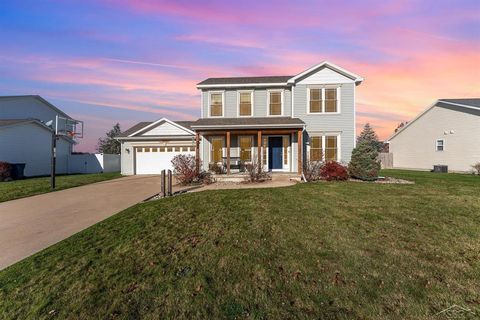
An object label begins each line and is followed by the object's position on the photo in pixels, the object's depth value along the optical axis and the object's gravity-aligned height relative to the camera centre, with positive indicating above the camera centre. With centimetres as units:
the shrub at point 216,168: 1639 -44
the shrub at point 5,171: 1773 -70
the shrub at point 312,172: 1364 -58
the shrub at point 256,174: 1348 -67
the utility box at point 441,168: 2217 -56
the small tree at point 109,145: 4885 +328
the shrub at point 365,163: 1331 -8
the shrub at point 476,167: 1940 -44
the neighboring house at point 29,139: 2073 +201
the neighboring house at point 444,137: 2161 +240
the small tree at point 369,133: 6963 +794
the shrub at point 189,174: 1348 -68
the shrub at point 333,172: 1306 -55
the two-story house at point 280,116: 1648 +302
